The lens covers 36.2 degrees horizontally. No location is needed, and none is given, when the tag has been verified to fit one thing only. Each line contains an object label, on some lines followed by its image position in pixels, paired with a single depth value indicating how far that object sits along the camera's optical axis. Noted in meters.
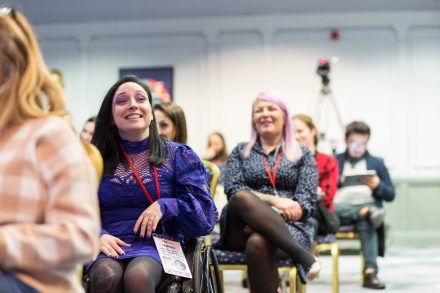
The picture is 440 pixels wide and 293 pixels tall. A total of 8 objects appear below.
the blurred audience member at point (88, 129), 4.05
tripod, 7.50
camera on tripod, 7.16
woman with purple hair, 3.00
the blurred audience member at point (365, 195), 4.43
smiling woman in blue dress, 2.31
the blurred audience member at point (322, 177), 3.77
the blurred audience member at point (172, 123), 3.34
